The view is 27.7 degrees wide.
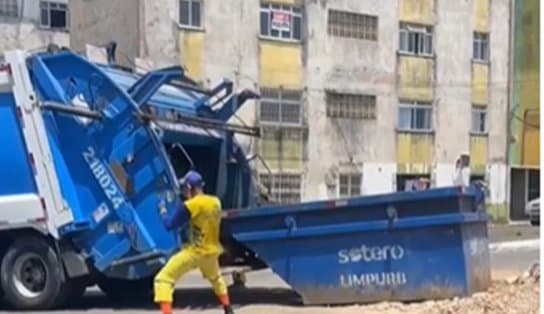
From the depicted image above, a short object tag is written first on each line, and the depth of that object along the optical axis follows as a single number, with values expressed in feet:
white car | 120.06
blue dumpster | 35.50
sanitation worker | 33.30
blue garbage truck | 35.83
